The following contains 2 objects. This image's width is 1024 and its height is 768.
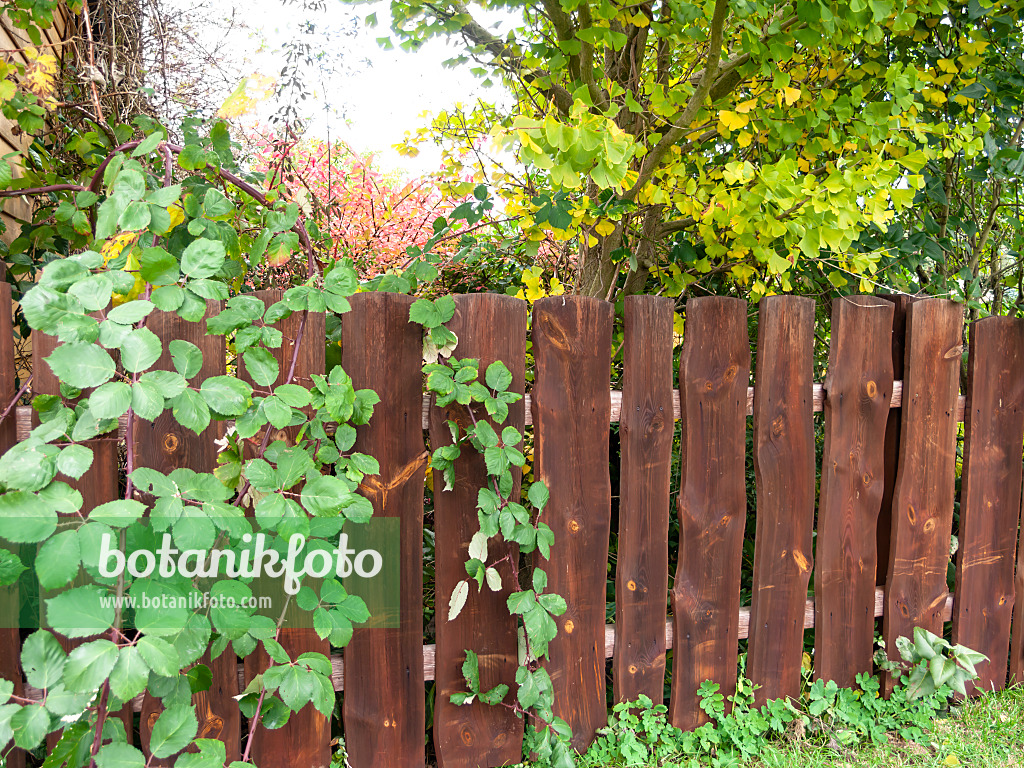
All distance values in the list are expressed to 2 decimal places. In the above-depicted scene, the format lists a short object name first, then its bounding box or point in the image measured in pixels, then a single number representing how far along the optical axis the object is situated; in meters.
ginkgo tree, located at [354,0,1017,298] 1.77
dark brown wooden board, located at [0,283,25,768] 1.43
